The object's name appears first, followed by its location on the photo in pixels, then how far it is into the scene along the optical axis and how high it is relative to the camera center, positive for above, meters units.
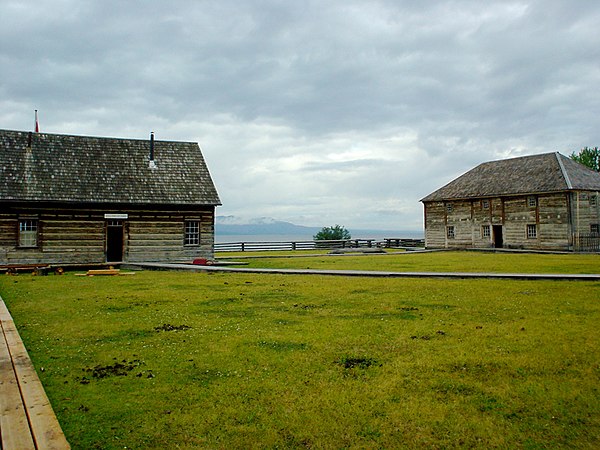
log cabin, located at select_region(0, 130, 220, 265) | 27.72 +2.64
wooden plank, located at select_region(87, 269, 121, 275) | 23.09 -1.30
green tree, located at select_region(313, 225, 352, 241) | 65.31 +1.19
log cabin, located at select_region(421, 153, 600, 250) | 41.25 +3.19
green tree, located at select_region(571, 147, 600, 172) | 81.65 +14.02
